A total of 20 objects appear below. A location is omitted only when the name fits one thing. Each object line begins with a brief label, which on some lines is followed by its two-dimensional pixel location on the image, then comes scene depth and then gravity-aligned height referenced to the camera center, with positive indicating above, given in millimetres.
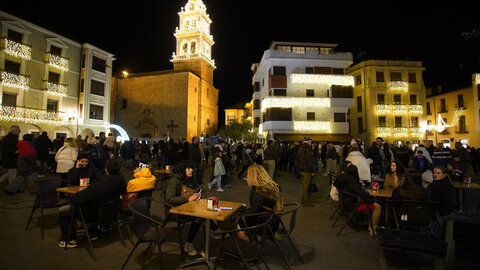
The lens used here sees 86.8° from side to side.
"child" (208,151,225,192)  9019 -842
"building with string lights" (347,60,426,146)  29812 +5636
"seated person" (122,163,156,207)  4672 -675
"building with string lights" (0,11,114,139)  20109 +6075
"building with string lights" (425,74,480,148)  26463 +4064
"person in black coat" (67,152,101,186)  5320 -537
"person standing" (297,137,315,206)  7035 -610
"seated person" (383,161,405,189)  5565 -613
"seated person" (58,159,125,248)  3799 -762
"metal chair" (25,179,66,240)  4574 -896
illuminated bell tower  42969 +18358
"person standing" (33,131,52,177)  10219 +28
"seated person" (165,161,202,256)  3924 -766
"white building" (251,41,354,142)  27875 +6027
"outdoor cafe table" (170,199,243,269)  3230 -861
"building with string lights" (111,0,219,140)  38594 +8786
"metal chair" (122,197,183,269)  3297 -1109
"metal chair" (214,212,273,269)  2924 -1226
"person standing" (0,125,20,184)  7574 -133
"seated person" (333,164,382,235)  4809 -896
